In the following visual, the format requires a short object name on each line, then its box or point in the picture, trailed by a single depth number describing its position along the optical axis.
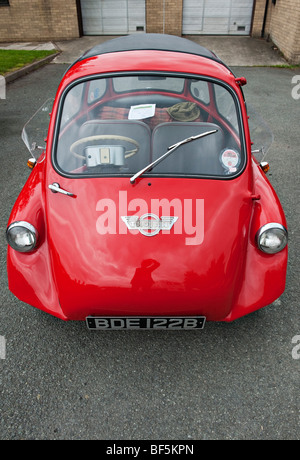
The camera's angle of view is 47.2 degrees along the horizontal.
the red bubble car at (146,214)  2.21
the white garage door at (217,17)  12.77
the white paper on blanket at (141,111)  2.77
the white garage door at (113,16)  12.94
